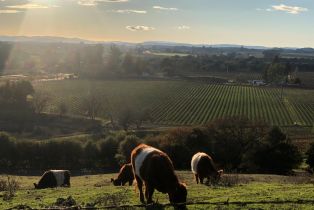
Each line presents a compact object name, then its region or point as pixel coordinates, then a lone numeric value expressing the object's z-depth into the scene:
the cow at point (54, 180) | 28.22
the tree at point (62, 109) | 105.68
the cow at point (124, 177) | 25.86
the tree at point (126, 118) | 92.31
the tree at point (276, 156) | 46.34
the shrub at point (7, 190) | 19.77
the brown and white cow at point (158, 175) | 13.52
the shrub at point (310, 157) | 48.00
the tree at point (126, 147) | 53.60
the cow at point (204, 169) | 23.58
